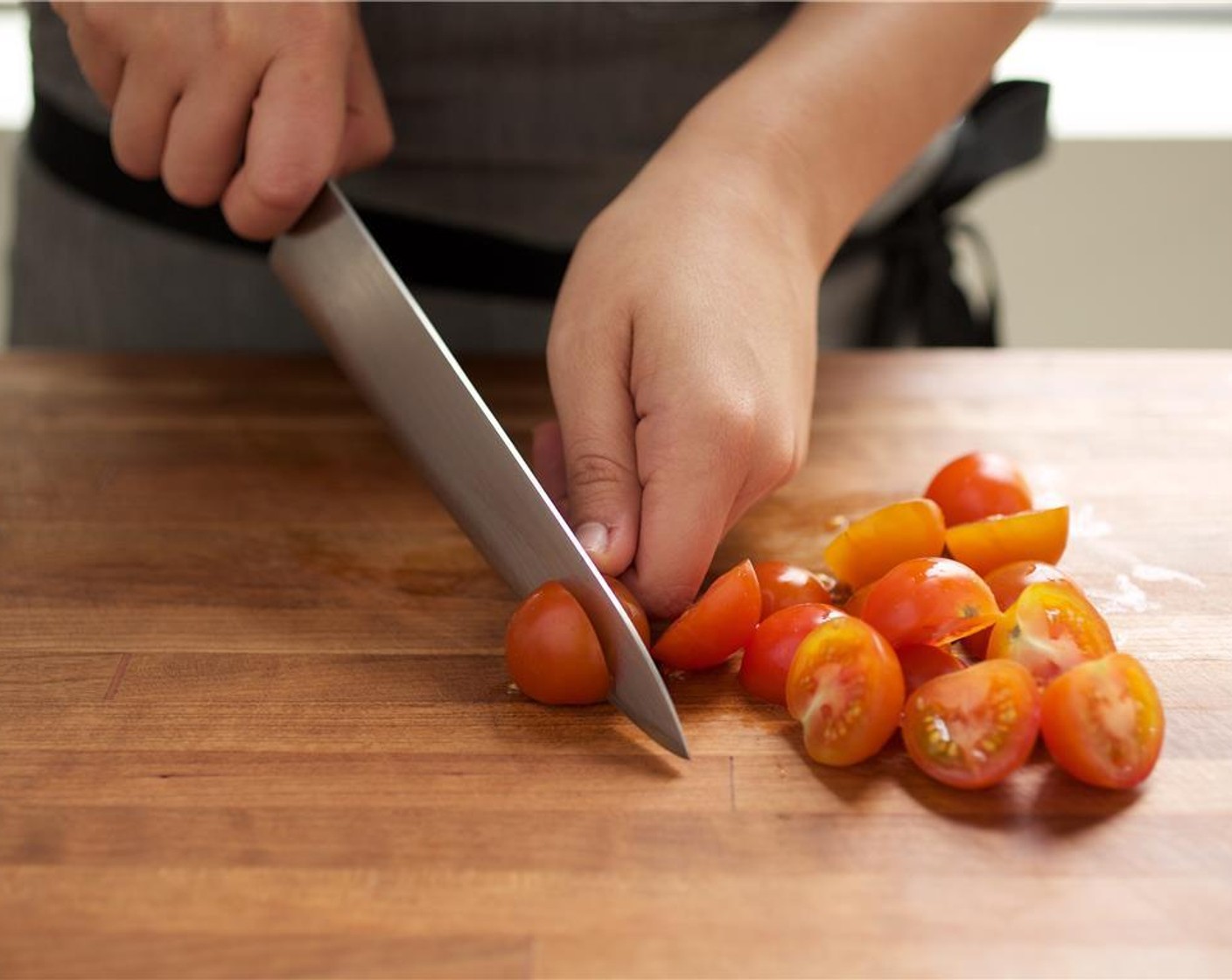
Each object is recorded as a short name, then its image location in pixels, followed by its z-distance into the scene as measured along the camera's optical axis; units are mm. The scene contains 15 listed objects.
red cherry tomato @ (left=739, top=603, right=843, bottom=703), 418
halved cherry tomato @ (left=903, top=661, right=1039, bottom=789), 388
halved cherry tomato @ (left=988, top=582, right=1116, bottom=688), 409
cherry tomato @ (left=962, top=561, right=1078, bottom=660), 434
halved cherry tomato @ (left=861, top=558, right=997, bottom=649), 414
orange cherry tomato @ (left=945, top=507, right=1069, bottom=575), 456
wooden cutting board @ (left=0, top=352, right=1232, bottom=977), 359
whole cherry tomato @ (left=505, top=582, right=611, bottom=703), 411
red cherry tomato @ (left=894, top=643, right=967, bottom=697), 417
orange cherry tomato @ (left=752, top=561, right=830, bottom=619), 446
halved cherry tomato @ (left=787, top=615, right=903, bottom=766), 395
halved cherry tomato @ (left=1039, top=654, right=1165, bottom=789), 388
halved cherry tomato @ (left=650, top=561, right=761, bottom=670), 422
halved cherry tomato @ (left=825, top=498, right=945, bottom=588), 451
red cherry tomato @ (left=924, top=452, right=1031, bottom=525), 476
